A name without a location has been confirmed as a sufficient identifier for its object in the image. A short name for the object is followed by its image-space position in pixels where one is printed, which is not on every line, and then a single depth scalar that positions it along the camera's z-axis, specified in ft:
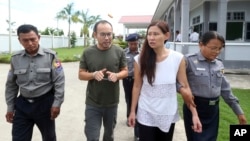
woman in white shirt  5.29
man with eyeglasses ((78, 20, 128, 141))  6.84
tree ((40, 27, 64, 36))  106.84
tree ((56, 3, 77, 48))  108.48
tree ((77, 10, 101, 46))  114.09
